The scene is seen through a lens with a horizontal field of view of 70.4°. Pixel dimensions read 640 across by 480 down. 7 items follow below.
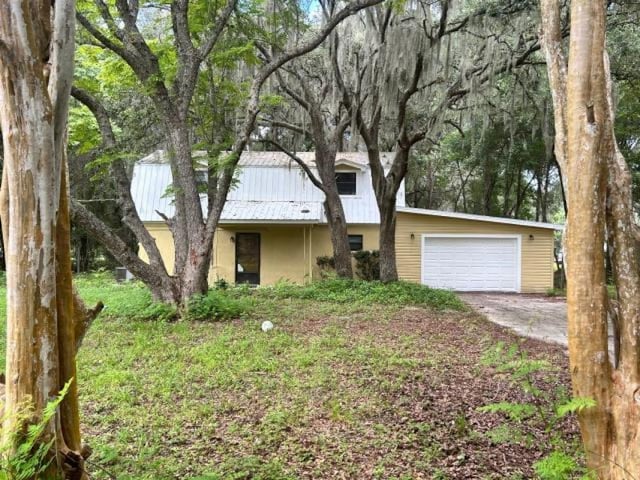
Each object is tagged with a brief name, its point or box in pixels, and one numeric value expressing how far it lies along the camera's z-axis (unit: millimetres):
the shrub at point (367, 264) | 14289
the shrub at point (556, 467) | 2041
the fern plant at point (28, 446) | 1784
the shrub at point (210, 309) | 7336
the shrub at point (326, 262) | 14508
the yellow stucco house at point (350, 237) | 14352
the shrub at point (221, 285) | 11683
